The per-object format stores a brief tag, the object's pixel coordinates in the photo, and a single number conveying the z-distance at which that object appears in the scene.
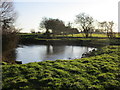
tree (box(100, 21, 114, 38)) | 31.45
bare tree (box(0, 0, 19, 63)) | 13.62
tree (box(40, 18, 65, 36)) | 37.38
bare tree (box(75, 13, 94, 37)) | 36.37
